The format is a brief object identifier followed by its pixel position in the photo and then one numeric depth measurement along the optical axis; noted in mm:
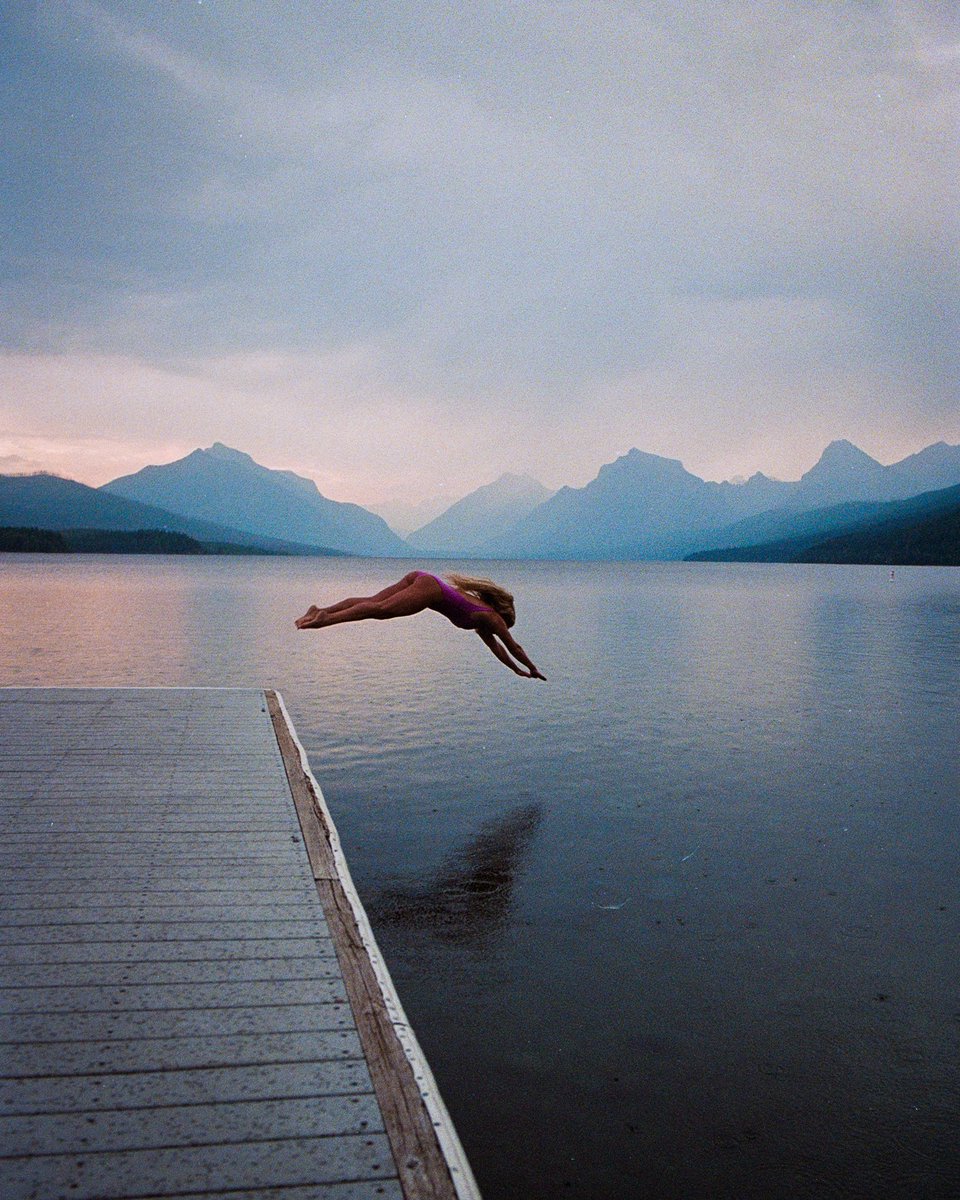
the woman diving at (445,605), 9695
